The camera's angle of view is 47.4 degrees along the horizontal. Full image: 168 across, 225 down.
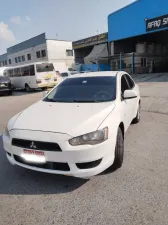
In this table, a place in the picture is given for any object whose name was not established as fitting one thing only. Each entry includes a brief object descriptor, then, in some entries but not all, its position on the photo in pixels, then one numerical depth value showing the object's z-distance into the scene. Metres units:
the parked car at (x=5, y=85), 14.66
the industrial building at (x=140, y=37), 21.44
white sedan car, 2.47
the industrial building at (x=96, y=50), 31.11
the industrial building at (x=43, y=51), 39.38
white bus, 14.17
